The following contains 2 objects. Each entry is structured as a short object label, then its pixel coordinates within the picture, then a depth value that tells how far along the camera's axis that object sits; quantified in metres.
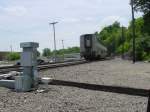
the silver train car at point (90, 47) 45.09
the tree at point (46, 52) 149.12
